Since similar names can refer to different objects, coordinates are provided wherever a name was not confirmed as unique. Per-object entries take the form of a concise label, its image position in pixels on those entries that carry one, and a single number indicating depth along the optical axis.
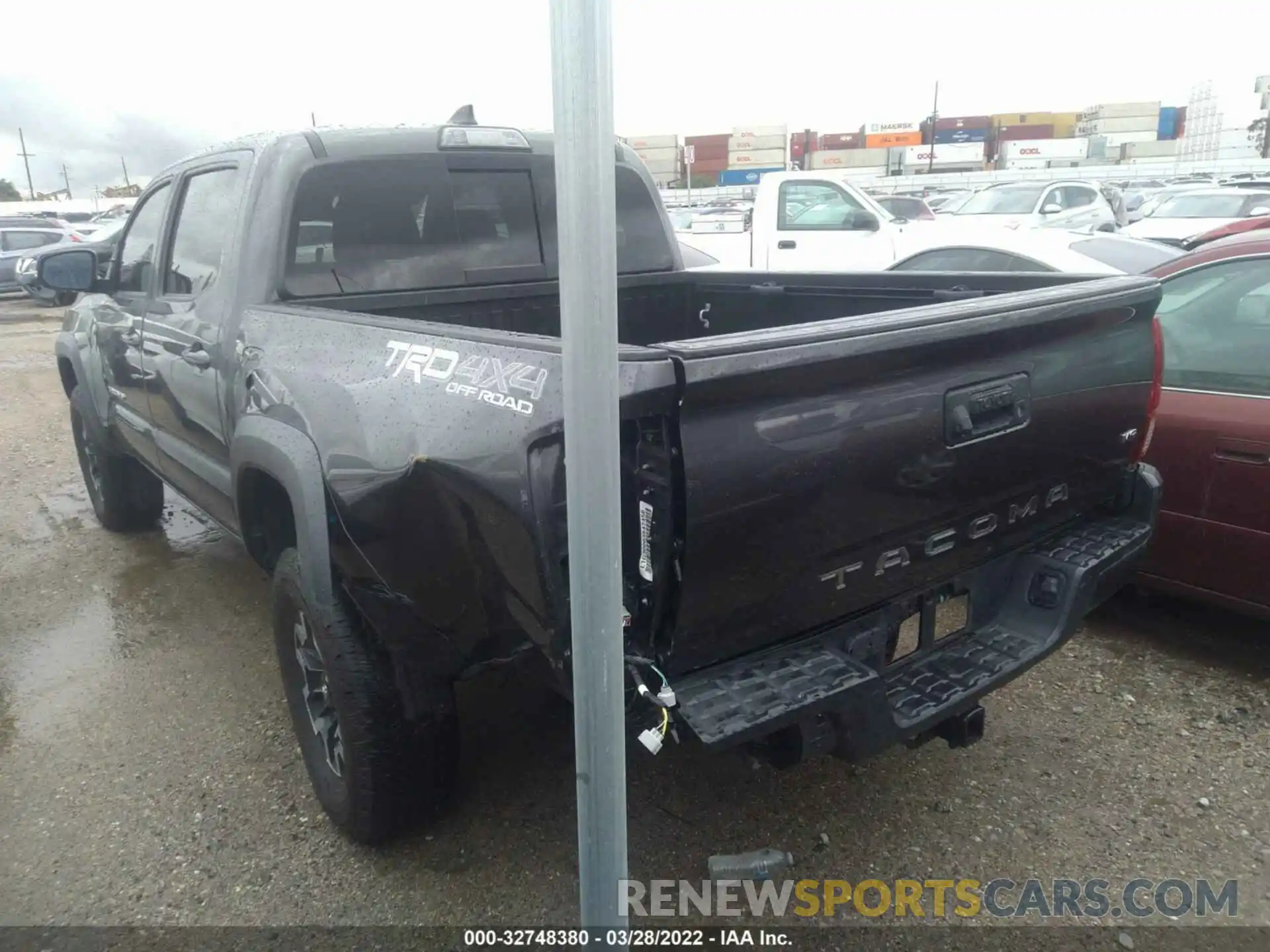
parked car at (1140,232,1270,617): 3.29
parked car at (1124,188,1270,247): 13.32
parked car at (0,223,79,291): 19.17
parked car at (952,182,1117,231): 13.13
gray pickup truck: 1.88
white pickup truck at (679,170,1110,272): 9.32
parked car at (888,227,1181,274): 7.12
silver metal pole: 1.40
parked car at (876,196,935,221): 16.91
